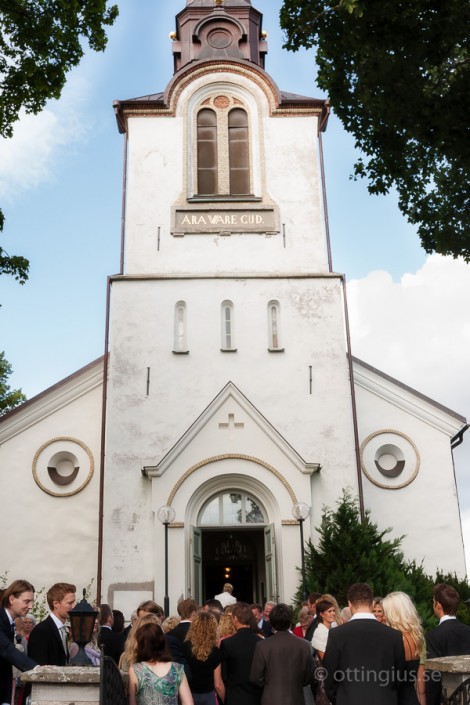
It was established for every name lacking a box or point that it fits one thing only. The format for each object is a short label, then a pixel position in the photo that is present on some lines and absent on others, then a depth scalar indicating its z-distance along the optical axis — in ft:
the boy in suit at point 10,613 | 22.84
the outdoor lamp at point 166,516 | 59.36
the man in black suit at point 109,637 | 29.17
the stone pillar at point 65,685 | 20.70
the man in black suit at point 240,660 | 25.68
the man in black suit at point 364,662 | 20.18
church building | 63.41
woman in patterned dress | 20.44
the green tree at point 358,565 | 52.54
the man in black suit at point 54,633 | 23.16
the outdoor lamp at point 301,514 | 58.95
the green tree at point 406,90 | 36.09
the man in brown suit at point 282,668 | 24.27
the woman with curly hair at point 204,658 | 25.91
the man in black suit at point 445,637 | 24.81
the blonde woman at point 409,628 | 21.88
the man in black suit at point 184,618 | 28.14
